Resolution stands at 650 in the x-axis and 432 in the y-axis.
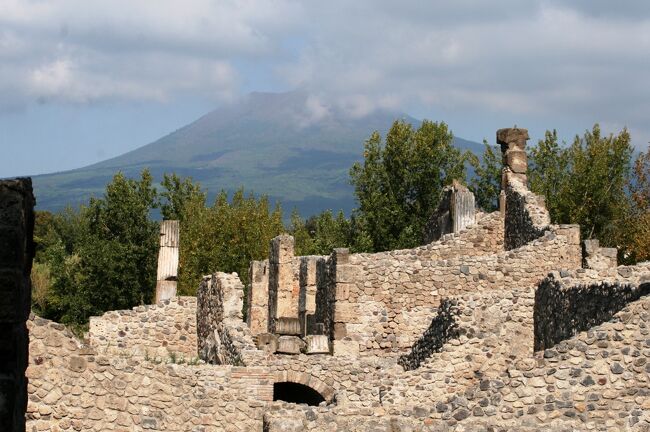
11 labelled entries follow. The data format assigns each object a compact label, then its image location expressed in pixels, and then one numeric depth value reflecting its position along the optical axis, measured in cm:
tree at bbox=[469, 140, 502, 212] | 7056
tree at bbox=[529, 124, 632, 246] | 6625
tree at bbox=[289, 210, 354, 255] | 6869
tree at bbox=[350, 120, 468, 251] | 6650
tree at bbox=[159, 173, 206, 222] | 8006
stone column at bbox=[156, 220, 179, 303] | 3838
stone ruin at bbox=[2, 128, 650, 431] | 1916
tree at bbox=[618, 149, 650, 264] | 5675
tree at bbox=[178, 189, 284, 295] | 6456
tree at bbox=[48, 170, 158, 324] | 7162
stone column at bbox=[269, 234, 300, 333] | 3972
